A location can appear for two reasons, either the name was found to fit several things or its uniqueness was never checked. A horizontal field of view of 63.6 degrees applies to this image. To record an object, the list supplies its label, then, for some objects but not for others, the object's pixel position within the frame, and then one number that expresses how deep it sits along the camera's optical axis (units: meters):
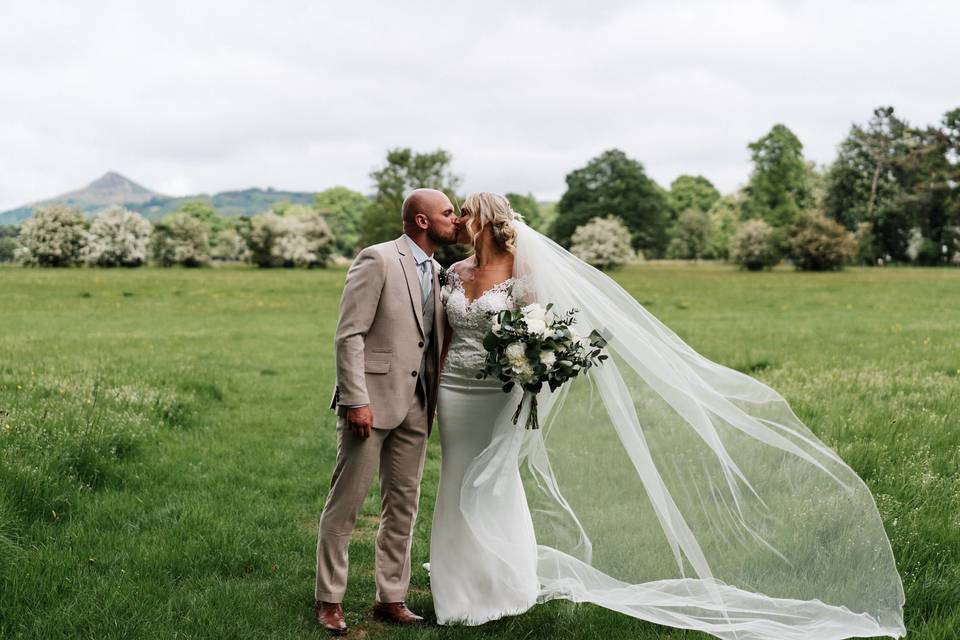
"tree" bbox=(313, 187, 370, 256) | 143.89
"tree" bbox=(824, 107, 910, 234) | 82.50
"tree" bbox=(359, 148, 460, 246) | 72.44
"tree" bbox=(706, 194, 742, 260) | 107.44
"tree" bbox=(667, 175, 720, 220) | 130.62
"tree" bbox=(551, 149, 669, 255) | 86.25
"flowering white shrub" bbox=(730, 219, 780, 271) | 67.19
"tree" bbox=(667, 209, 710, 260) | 104.88
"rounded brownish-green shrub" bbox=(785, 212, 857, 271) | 64.06
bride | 5.27
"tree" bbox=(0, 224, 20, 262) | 41.94
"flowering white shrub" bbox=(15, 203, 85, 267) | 58.47
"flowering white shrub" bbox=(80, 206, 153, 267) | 66.56
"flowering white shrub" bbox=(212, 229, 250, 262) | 89.69
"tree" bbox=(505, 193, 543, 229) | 139.00
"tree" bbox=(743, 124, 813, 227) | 89.50
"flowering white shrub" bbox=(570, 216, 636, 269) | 73.00
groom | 5.30
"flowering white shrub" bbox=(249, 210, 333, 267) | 77.75
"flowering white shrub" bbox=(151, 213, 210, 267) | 74.38
